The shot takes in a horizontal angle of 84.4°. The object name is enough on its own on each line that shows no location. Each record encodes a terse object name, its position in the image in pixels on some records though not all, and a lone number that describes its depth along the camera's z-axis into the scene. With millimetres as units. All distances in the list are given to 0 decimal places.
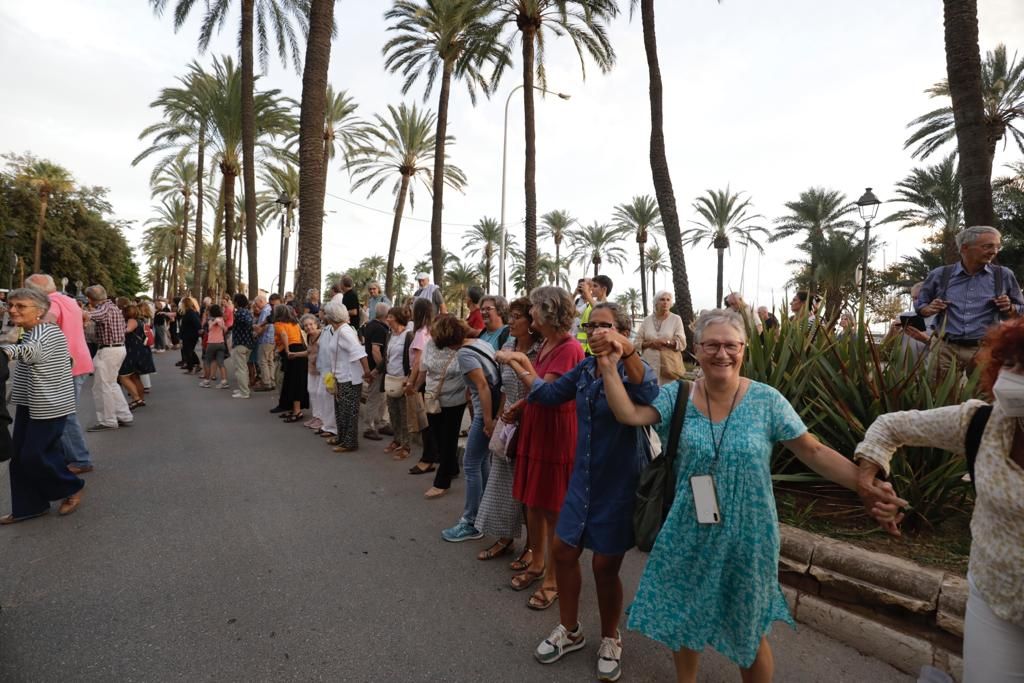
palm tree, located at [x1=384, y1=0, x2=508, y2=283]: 17406
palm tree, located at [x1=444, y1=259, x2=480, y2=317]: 65188
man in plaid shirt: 7984
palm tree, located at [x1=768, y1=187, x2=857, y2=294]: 39219
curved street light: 21533
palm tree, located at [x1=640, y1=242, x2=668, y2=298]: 63488
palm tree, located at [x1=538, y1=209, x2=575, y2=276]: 57094
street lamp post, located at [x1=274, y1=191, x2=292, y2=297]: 23484
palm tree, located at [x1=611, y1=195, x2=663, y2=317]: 44469
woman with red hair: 1650
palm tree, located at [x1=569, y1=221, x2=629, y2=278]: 55250
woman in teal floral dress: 2139
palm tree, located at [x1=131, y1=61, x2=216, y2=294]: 24859
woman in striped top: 4418
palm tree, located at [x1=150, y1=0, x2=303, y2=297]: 17667
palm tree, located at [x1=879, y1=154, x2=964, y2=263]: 29344
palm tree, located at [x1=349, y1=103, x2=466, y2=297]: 27078
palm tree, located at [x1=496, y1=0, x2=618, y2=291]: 16516
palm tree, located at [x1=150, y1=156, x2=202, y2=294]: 40406
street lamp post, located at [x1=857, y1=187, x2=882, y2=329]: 15031
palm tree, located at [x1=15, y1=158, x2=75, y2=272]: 33938
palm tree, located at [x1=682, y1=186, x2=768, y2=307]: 40438
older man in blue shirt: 4477
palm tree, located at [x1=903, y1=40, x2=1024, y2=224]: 21938
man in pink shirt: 5570
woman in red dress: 3199
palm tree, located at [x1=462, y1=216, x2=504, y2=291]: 58219
